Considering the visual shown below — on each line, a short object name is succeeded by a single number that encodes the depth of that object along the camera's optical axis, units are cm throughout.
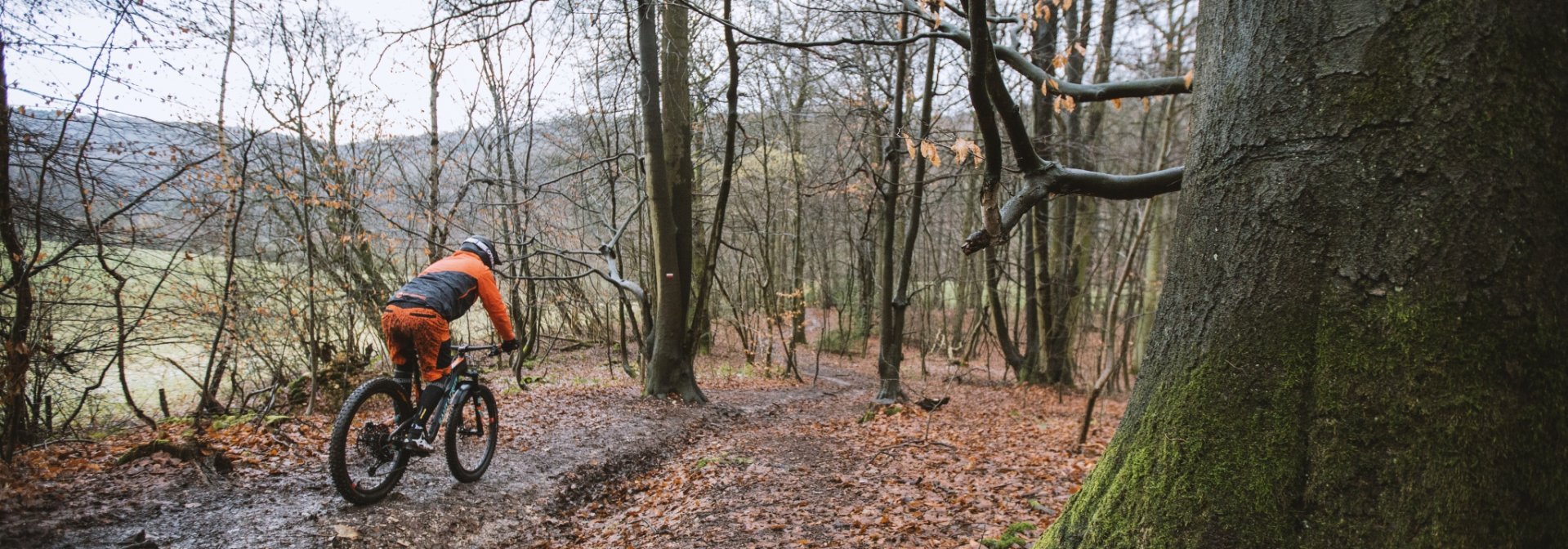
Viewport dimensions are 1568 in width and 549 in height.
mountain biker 509
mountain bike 473
